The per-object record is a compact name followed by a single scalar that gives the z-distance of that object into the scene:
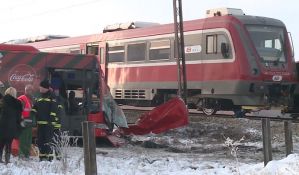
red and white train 18.08
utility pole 18.38
